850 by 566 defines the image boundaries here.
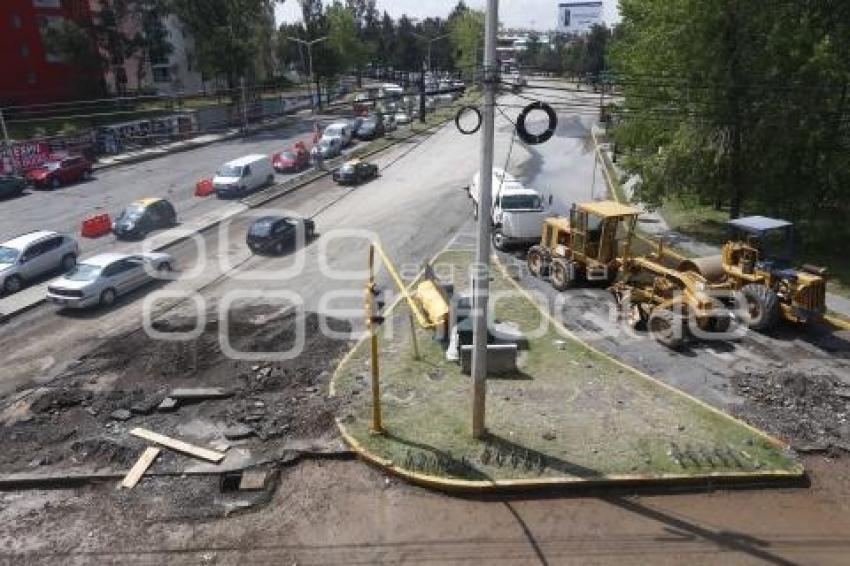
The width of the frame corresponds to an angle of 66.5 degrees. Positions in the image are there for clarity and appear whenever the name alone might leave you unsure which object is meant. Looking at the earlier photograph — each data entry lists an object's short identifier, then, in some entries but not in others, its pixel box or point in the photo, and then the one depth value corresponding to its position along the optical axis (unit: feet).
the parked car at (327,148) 148.87
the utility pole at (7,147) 125.63
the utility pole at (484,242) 32.37
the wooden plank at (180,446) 39.99
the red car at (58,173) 123.85
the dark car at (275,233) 84.69
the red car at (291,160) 139.85
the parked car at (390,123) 192.35
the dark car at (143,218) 94.38
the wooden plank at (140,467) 38.13
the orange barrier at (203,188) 120.57
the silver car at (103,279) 66.74
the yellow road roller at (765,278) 51.67
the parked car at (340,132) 162.87
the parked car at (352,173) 123.24
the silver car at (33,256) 74.90
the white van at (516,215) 79.15
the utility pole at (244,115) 179.22
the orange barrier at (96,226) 95.71
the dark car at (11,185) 116.88
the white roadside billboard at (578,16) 622.54
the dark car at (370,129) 175.83
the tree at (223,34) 197.98
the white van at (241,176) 118.01
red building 169.58
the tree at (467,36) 316.52
